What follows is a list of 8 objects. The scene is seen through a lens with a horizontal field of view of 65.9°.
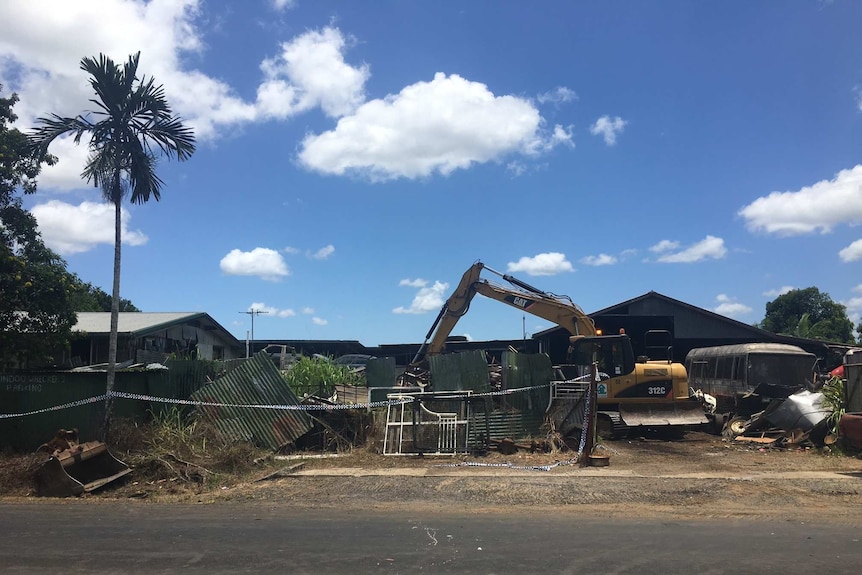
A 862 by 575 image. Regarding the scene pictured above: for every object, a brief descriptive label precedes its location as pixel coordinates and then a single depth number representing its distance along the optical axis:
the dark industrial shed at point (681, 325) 33.38
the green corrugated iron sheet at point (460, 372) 17.22
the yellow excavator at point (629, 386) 17.48
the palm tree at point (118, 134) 13.26
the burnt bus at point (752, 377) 19.47
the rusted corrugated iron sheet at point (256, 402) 14.89
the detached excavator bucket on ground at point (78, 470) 11.13
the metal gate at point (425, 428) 14.79
